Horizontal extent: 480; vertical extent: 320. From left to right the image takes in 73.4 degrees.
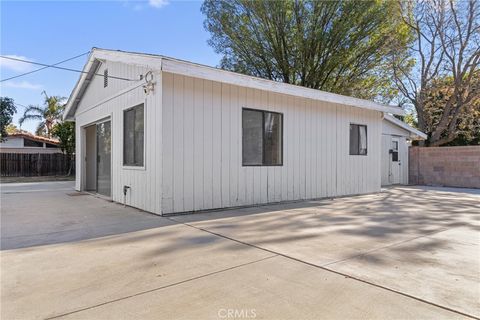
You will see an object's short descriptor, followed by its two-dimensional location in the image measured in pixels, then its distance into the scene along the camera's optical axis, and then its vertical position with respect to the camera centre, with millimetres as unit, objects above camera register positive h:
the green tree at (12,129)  27622 +2851
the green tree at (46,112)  24766 +3787
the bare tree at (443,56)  15523 +5345
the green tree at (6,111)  17297 +2721
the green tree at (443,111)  17547 +2746
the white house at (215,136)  6086 +544
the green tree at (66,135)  17250 +1360
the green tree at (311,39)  13656 +5441
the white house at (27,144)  22812 +1213
